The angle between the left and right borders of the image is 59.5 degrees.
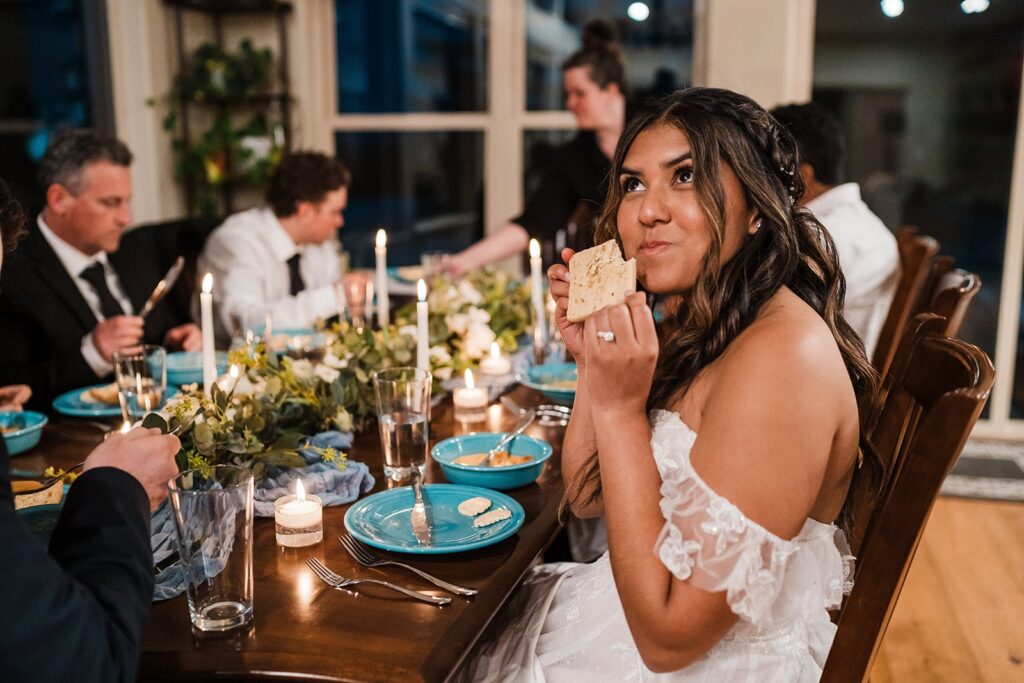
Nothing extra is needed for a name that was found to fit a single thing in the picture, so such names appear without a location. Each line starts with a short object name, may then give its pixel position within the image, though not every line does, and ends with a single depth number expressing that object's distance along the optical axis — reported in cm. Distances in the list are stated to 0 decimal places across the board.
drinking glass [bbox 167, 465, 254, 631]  103
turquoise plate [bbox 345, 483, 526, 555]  122
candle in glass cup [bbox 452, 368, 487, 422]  191
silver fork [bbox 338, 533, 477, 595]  112
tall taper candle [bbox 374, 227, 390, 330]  228
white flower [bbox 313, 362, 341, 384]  176
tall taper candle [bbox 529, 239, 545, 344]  232
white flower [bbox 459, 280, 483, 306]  248
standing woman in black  358
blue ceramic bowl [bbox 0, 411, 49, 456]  167
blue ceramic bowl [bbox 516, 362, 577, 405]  204
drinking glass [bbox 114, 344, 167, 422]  177
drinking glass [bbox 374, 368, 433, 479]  147
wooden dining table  95
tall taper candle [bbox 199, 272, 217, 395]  161
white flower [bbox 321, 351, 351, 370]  182
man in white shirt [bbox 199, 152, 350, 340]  326
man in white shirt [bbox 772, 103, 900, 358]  271
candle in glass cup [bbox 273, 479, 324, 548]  126
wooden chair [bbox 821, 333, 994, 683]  96
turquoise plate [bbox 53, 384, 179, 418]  190
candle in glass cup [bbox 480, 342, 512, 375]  219
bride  102
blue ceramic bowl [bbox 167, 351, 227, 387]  219
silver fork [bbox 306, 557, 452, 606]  110
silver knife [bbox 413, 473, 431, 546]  125
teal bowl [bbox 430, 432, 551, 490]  146
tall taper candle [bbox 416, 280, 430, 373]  179
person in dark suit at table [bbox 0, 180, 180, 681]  80
